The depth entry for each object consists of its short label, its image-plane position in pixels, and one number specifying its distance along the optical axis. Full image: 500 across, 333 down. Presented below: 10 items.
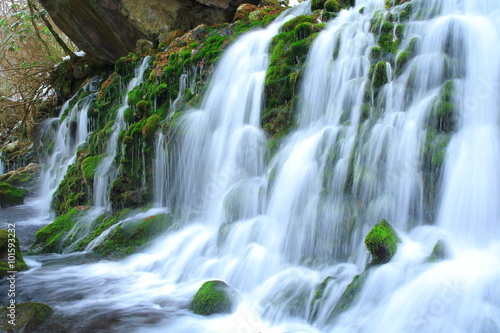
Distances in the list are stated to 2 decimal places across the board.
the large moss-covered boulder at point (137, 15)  12.35
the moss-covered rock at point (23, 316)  4.30
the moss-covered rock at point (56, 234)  7.60
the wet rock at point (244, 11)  11.55
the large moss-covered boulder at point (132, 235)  6.96
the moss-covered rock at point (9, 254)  6.15
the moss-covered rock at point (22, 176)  13.65
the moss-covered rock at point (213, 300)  4.66
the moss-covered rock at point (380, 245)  4.36
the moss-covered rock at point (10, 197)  12.05
